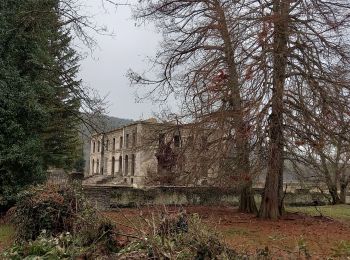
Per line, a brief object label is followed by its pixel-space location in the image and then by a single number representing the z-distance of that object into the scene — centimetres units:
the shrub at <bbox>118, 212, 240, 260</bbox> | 559
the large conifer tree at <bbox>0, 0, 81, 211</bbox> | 1664
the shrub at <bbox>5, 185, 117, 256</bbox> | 885
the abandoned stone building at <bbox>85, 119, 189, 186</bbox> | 5133
